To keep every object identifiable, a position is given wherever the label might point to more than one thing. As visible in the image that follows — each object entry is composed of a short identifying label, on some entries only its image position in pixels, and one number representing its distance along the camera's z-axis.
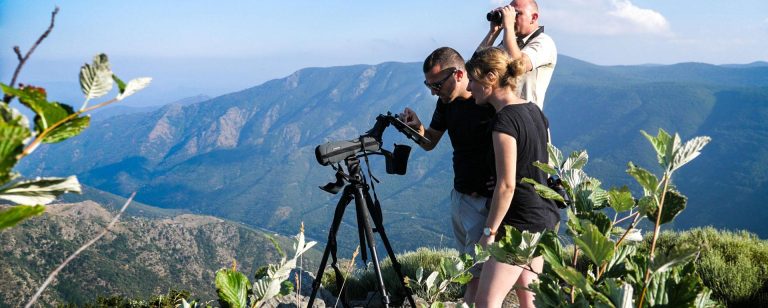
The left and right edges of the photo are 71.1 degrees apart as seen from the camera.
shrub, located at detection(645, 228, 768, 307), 4.76
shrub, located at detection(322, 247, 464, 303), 5.69
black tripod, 3.11
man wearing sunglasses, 3.27
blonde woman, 2.59
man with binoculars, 3.39
